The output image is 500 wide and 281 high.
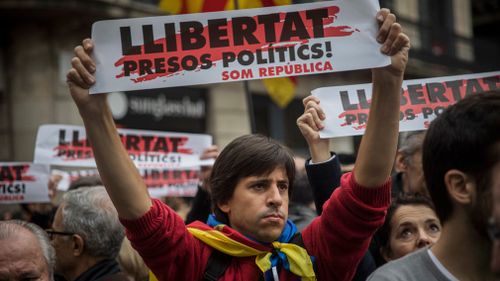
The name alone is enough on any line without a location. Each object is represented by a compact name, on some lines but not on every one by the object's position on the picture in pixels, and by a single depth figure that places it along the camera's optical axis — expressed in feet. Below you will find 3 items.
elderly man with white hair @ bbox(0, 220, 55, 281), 8.38
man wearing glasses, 10.51
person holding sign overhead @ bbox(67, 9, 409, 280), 7.45
